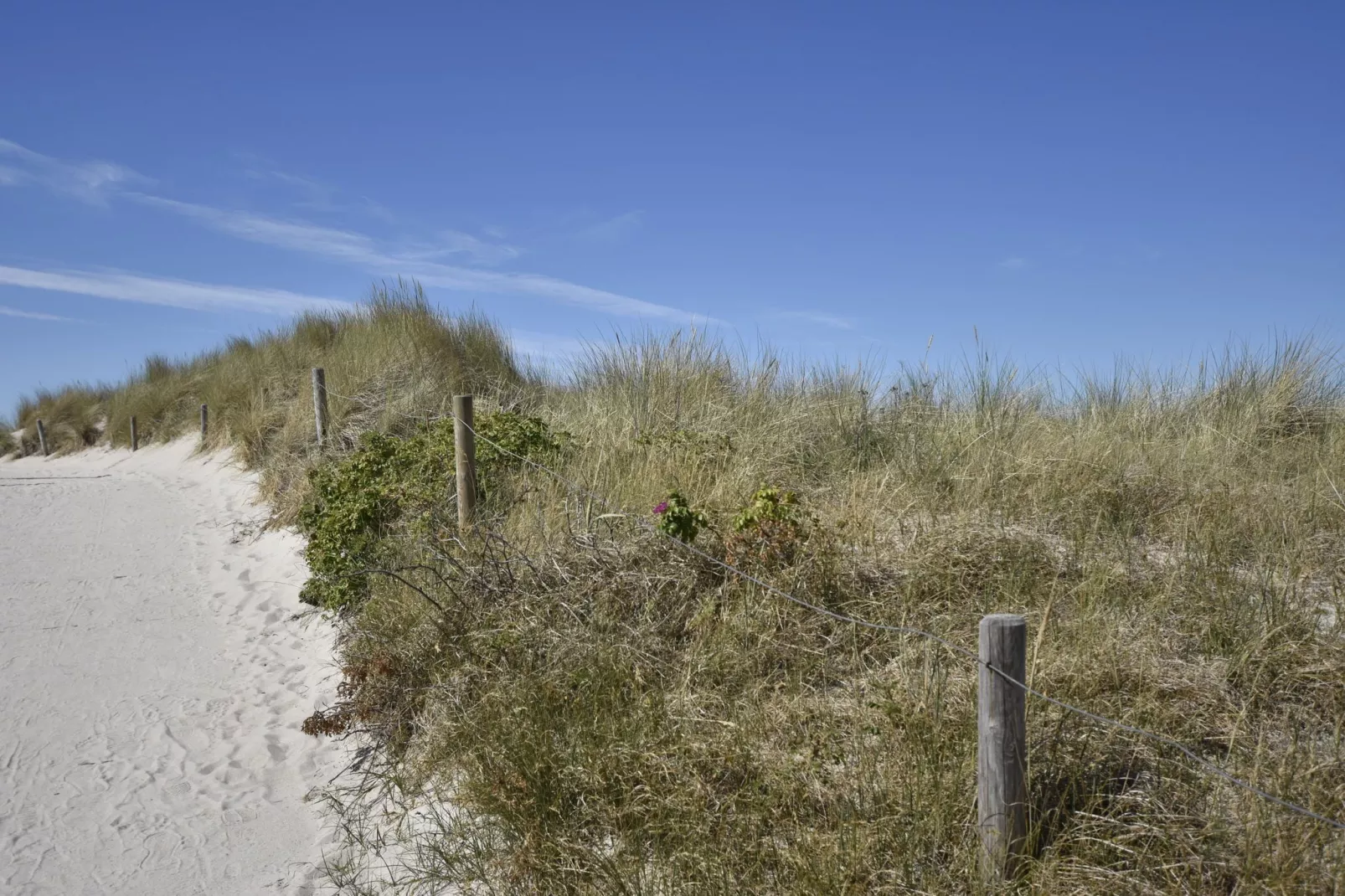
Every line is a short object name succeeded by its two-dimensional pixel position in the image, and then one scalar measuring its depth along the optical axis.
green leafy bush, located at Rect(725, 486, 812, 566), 4.90
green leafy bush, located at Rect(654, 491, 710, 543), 4.98
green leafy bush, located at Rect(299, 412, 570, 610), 6.73
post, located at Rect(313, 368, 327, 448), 10.95
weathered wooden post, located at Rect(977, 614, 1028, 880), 2.63
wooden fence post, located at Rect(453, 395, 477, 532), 6.23
